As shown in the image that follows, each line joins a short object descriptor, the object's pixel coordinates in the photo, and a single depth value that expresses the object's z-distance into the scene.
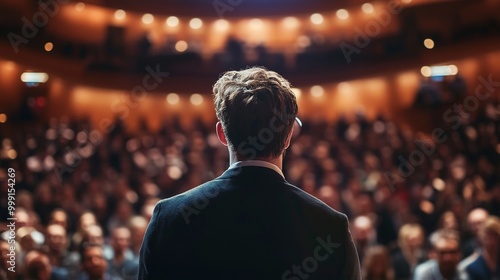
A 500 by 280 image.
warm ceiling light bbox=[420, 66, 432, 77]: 15.95
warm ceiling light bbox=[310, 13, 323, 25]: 18.05
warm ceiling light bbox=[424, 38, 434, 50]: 15.80
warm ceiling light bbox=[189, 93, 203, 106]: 16.98
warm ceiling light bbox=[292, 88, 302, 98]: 17.03
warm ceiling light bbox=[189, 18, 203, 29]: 17.95
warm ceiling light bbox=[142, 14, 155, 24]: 17.66
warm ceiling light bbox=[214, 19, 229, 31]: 18.11
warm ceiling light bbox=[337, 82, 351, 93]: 17.25
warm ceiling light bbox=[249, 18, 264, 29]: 18.22
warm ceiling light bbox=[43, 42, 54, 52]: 14.85
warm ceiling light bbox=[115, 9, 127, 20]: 17.33
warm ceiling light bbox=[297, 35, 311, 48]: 16.91
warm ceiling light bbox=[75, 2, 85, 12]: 16.53
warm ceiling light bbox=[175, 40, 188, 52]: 16.91
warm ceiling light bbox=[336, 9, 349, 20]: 17.91
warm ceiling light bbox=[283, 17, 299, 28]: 18.08
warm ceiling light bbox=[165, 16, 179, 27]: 17.75
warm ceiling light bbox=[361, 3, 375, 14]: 17.41
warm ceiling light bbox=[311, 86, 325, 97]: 17.25
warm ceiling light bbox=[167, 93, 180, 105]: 17.00
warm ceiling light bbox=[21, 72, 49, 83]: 14.66
